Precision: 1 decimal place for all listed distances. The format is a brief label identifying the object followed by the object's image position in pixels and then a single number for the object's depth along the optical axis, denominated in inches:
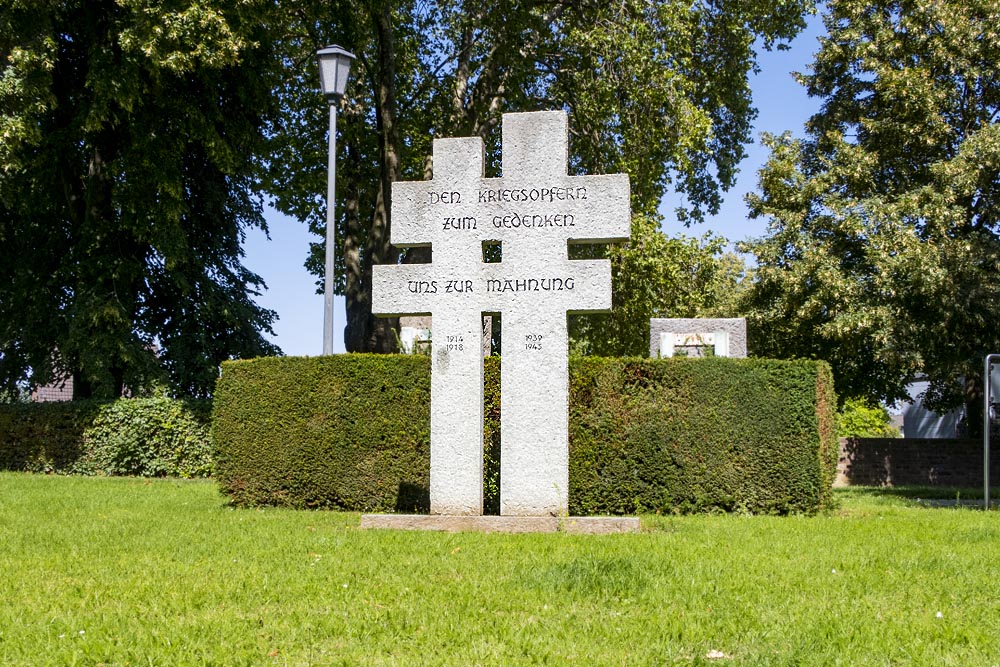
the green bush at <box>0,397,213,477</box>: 766.5
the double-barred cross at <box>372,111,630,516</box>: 375.9
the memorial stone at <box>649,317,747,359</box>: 691.4
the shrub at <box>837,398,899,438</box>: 1572.3
